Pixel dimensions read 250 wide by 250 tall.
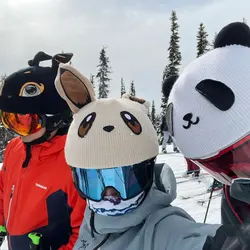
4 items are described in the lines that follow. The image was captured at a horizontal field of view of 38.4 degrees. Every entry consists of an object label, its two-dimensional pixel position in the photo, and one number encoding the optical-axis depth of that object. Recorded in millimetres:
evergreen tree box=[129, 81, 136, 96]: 44231
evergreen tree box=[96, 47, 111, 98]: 37125
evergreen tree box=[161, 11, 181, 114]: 26859
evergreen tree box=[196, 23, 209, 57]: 26541
